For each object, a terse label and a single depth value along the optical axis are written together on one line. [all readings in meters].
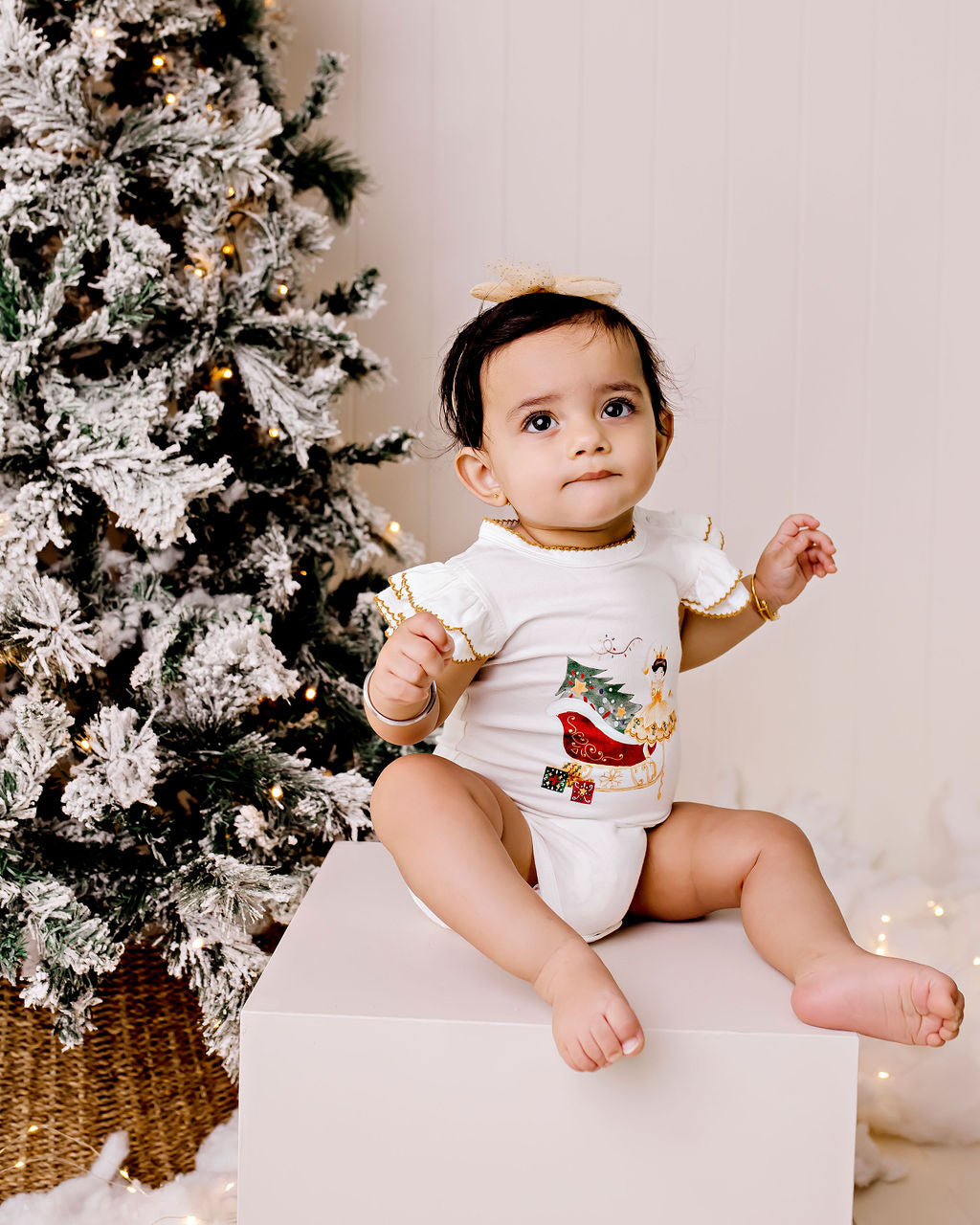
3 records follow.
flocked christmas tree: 1.15
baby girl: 0.91
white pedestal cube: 0.79
